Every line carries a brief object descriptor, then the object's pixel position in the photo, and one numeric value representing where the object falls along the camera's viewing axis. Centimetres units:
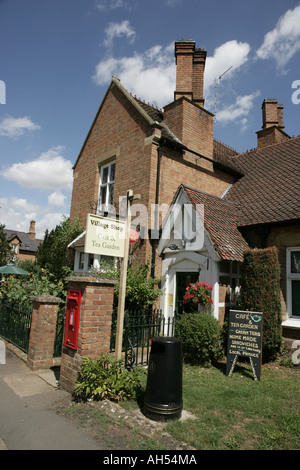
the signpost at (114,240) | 485
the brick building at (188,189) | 834
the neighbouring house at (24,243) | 4569
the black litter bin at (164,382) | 398
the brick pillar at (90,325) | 482
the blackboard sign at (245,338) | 607
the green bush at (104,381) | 444
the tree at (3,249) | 2005
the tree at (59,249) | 1253
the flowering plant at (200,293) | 753
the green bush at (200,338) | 674
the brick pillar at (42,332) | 620
